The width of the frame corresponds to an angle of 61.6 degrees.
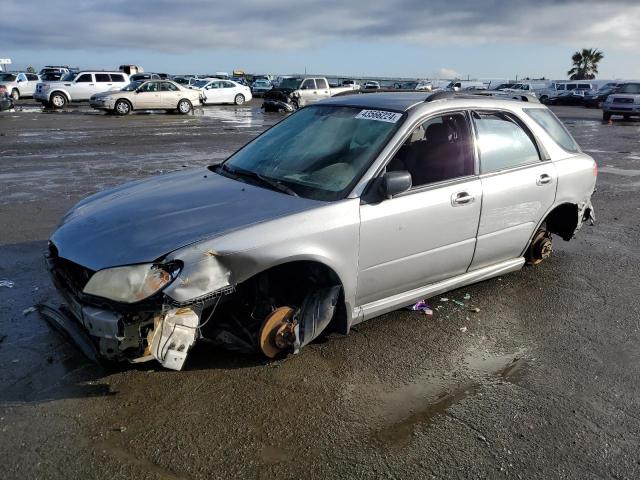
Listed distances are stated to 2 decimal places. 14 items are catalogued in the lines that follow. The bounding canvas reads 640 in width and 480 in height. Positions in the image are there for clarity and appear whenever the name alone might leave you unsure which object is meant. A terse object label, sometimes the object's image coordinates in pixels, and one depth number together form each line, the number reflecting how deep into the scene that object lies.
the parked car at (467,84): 41.44
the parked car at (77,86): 27.56
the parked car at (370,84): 49.00
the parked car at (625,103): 28.27
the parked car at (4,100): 22.92
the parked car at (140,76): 40.03
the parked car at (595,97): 41.88
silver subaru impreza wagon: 2.93
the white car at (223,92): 33.88
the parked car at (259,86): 49.09
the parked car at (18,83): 32.58
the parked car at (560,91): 44.97
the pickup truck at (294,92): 28.21
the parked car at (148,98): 24.45
